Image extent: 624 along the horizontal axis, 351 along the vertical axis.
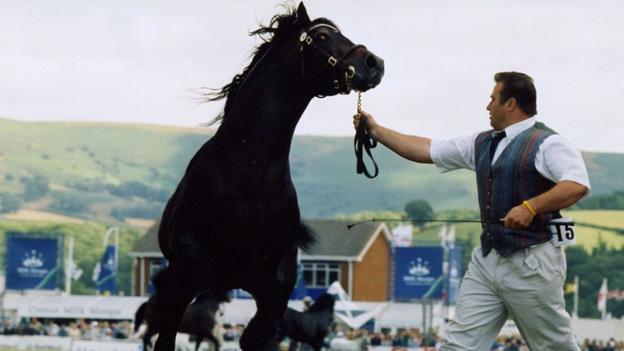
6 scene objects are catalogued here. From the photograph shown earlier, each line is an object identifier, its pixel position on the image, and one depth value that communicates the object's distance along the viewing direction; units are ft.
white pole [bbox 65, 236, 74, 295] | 140.67
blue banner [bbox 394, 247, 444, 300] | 124.67
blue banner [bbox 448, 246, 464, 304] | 122.01
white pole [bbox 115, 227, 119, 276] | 142.51
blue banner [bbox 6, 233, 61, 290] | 129.90
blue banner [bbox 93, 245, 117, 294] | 139.54
